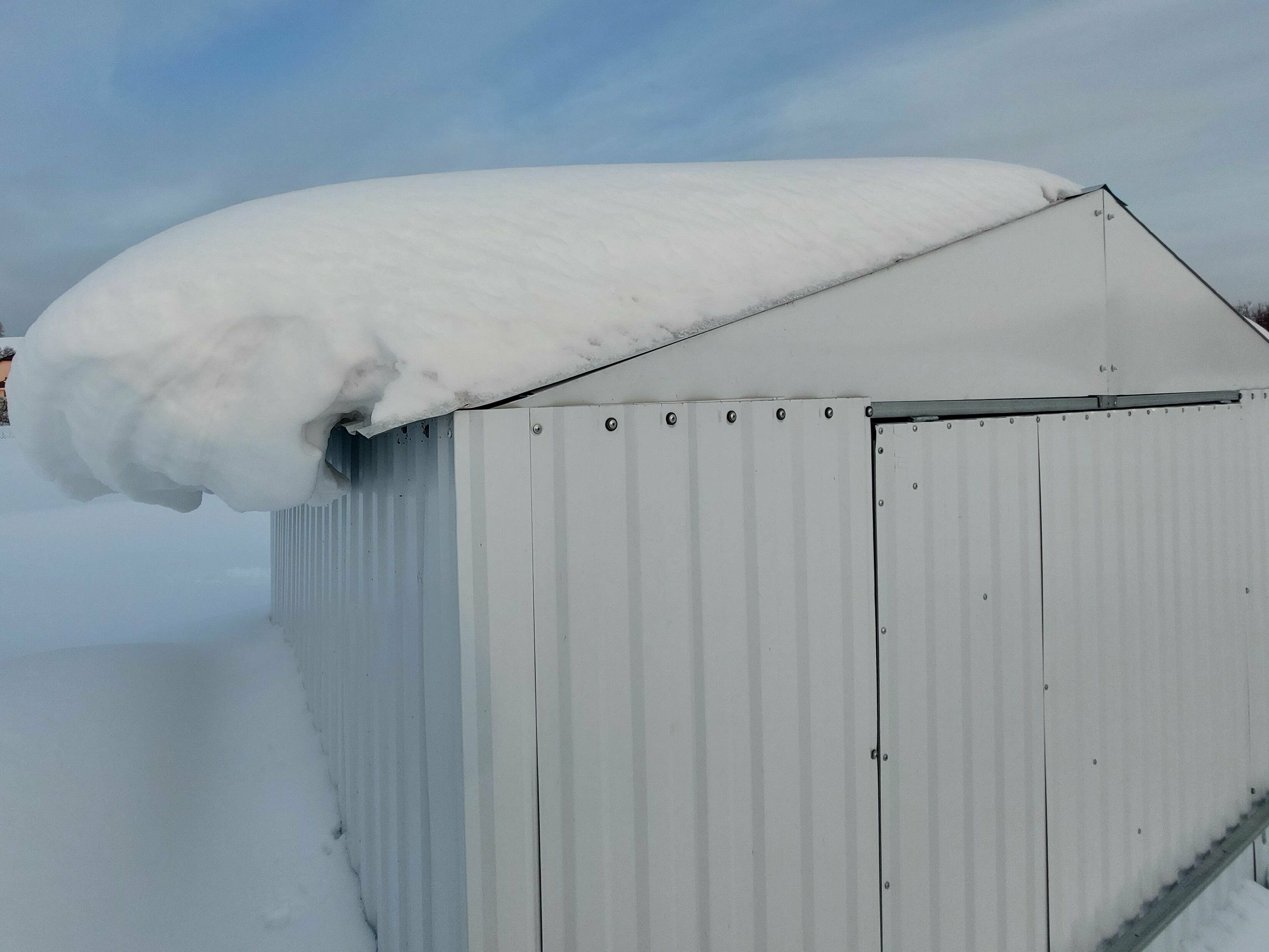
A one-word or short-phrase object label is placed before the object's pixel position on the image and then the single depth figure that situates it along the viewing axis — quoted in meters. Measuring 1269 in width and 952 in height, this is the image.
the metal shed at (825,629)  1.66
